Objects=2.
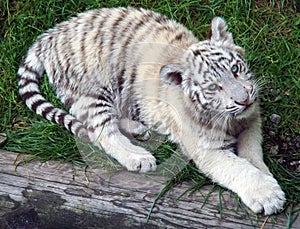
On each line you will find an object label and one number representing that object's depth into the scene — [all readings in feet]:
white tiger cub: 24.85
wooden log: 23.56
